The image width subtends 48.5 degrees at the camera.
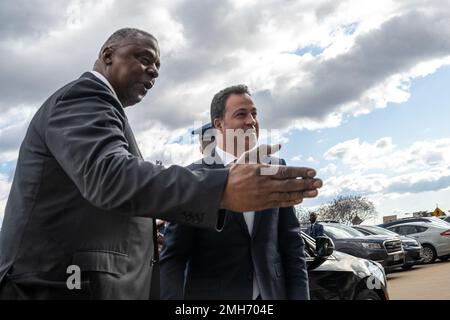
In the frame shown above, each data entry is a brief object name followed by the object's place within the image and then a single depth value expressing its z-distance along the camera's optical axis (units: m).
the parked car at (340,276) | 4.58
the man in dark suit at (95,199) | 1.24
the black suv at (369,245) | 11.94
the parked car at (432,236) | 16.56
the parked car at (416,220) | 17.77
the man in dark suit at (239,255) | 2.35
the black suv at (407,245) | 13.85
